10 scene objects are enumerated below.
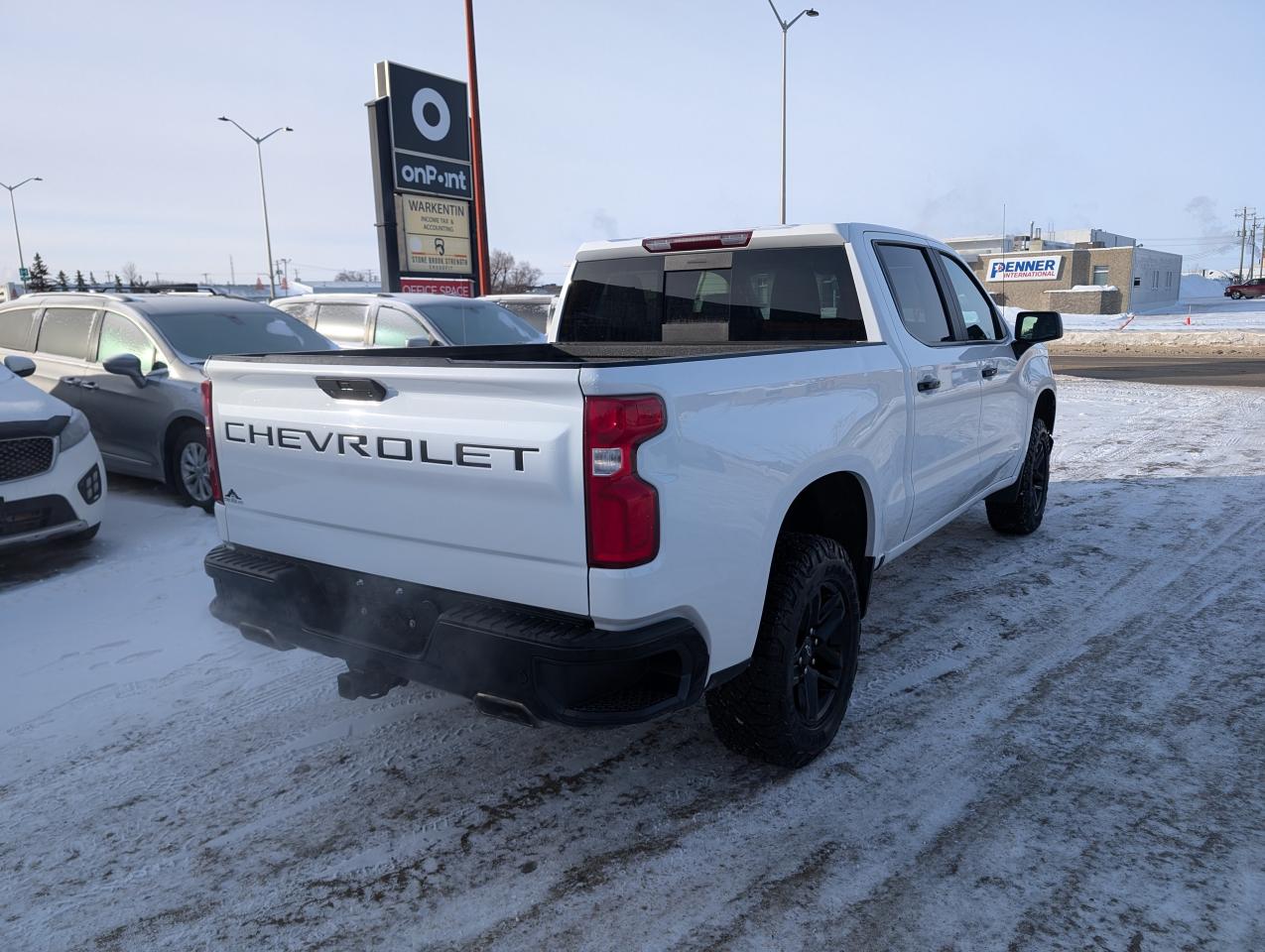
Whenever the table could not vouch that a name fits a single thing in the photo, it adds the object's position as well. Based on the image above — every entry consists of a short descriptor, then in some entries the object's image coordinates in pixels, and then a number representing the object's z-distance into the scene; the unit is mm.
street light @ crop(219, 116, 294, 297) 45312
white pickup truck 2549
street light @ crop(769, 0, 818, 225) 28003
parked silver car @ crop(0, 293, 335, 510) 7203
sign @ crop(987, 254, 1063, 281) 57688
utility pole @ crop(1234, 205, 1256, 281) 109025
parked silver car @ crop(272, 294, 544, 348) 10153
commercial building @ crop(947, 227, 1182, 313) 54750
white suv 5656
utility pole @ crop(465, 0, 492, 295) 15805
